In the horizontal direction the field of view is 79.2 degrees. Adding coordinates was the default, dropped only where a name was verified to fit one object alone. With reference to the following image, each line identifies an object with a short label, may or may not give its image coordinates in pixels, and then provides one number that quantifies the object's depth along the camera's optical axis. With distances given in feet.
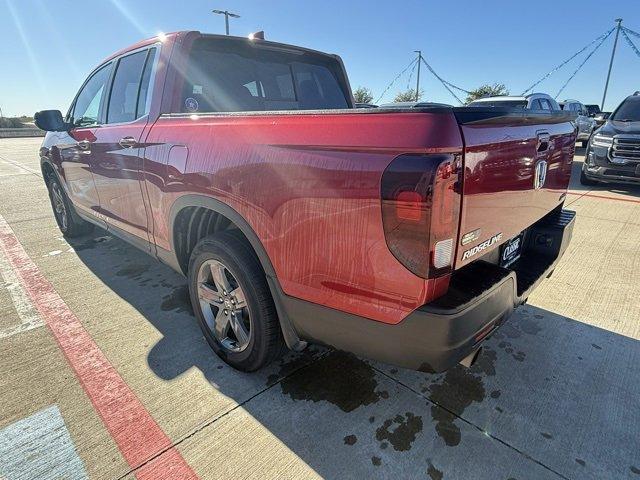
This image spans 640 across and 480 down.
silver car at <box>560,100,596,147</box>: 50.14
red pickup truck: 4.57
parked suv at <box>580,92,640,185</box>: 22.36
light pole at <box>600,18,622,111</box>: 77.23
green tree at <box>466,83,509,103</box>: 154.92
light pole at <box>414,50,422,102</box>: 114.11
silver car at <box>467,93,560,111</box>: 33.73
